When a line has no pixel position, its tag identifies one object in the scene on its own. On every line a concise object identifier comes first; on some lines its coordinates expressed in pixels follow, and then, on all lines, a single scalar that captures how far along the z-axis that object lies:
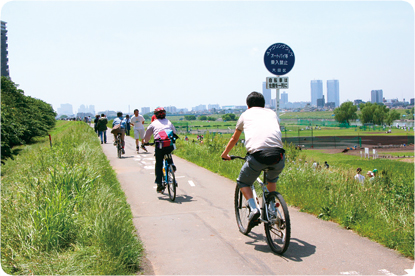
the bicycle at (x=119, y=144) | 16.02
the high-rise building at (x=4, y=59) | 136.49
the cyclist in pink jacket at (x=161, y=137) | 8.24
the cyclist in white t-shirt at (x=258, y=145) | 4.63
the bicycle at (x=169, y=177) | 7.96
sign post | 9.68
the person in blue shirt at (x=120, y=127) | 16.33
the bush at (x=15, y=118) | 20.78
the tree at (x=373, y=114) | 177.00
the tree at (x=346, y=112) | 192.12
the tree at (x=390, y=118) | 177.80
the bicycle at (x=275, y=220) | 4.44
